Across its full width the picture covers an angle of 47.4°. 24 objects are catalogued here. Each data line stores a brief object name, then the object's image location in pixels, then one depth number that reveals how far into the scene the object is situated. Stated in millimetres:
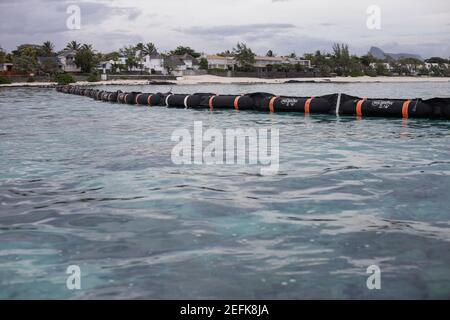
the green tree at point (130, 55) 144500
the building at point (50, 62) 113938
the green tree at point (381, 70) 186625
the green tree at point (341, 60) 175375
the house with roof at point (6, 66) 117438
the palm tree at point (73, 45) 152000
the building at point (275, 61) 166875
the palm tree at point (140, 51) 154750
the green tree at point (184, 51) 184425
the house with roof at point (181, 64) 145050
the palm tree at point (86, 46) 144125
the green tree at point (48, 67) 113688
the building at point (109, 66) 137375
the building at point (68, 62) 126175
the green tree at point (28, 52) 127969
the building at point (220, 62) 169062
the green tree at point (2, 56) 117250
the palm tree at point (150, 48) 178500
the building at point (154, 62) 152275
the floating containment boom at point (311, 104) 20266
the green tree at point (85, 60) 119062
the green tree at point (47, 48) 146875
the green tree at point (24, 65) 110875
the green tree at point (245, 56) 158500
